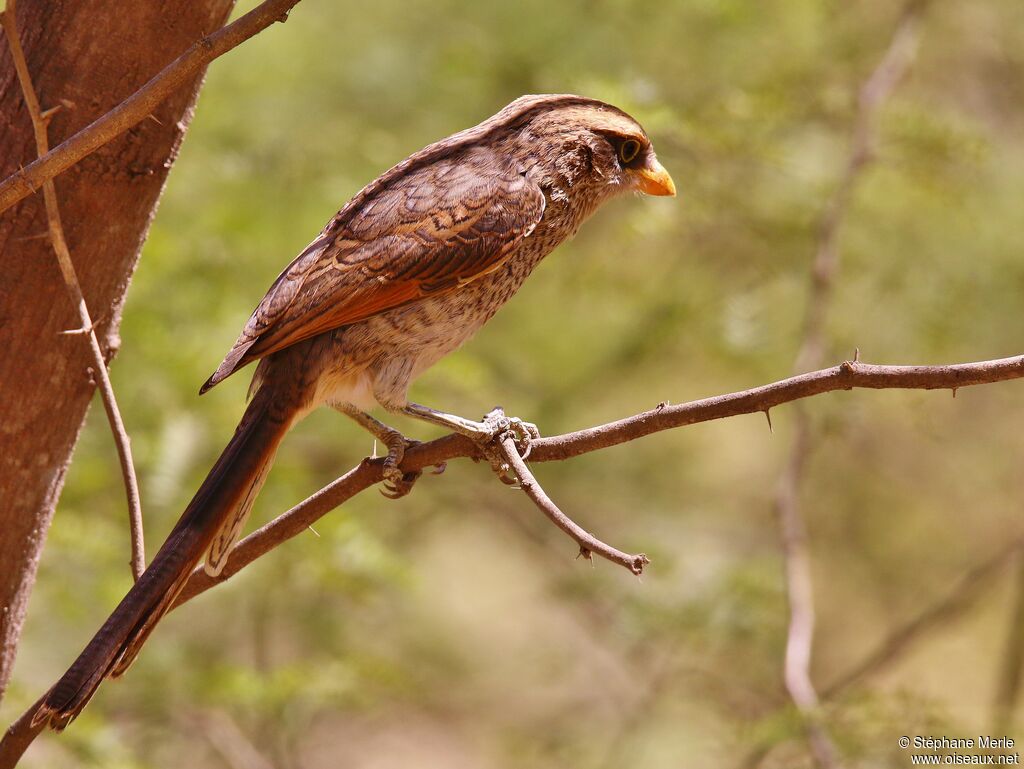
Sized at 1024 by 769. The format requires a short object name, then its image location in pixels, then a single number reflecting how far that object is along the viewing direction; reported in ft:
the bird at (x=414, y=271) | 17.63
